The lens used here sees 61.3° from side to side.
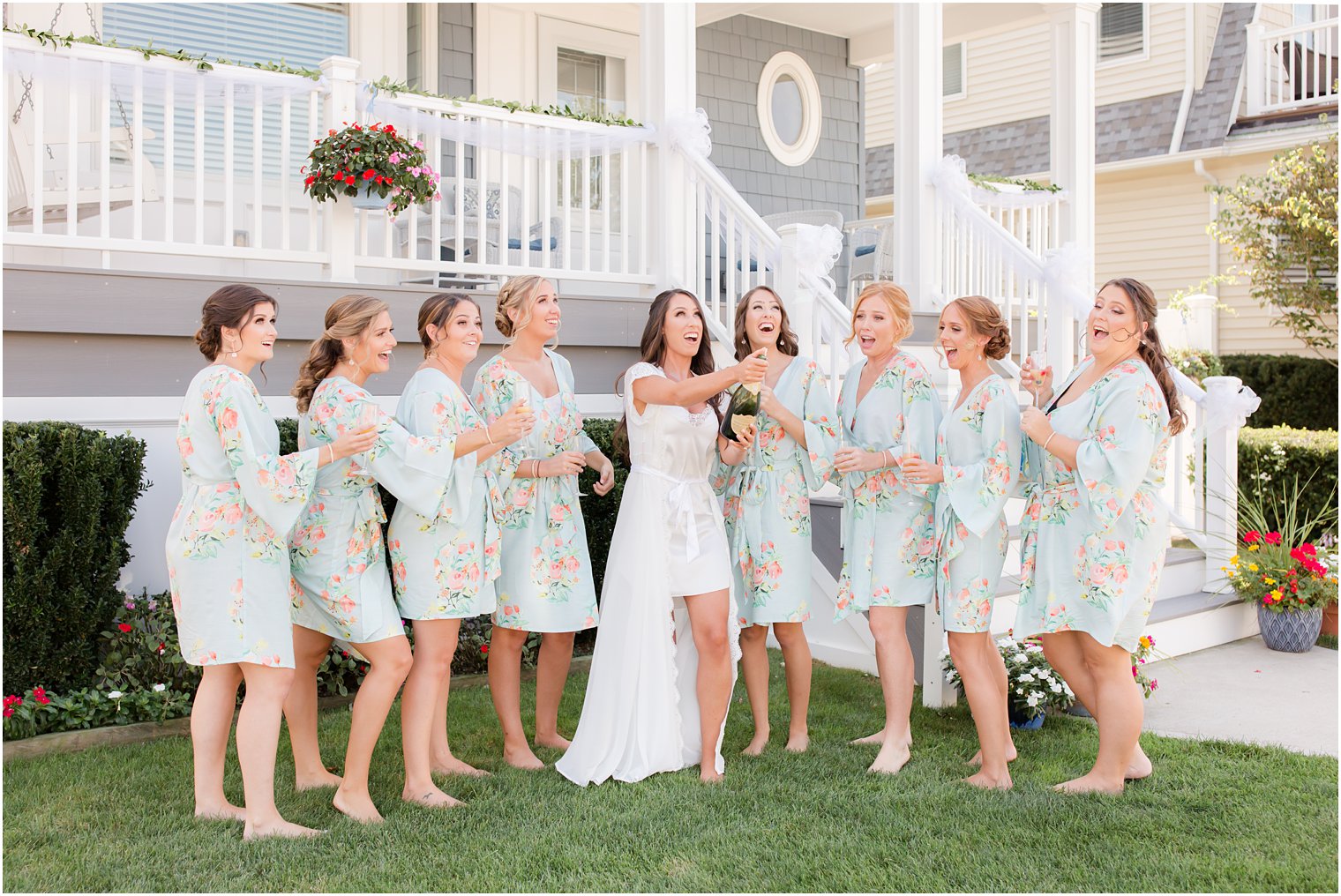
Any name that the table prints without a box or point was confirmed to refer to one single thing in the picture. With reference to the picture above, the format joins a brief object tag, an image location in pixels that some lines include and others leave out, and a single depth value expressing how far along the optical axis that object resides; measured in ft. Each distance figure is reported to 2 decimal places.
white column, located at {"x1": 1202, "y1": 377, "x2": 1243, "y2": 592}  21.61
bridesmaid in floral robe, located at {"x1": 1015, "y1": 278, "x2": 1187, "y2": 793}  11.96
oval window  34.55
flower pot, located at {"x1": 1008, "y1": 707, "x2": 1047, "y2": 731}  15.23
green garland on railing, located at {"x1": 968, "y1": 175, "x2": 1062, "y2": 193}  28.53
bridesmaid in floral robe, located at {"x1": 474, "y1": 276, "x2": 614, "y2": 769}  13.26
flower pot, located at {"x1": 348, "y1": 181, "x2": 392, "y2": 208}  18.16
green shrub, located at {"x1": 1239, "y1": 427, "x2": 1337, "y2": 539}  26.86
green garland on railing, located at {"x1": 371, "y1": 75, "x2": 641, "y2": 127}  20.47
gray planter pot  20.24
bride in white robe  12.91
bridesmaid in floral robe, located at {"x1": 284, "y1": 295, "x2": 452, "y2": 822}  11.40
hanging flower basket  17.85
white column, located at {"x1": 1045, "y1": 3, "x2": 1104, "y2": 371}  29.12
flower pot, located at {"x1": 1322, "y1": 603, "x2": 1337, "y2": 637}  21.09
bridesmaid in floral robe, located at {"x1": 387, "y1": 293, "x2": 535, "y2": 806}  11.89
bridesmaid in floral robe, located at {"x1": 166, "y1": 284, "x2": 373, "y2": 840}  10.55
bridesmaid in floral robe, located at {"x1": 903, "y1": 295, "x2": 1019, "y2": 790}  12.73
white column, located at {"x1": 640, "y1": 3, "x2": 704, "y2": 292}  22.11
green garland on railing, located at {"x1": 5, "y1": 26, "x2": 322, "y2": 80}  16.40
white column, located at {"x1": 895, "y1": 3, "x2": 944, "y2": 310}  25.75
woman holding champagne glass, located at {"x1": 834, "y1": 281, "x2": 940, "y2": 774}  13.44
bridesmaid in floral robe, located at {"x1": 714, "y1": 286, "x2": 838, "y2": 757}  13.71
